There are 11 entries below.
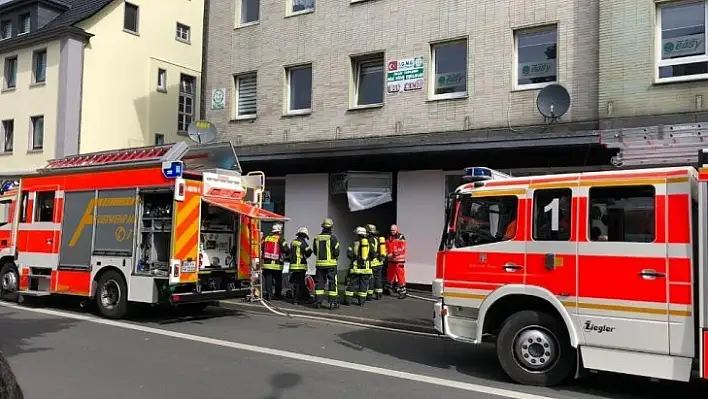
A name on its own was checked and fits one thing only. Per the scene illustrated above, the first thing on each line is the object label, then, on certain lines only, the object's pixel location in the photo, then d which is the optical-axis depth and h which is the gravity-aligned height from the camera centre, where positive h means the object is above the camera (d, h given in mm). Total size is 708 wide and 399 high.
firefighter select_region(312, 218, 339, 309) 12016 -549
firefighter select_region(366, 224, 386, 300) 13336 -588
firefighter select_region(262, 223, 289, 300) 13359 -490
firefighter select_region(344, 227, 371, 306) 12531 -722
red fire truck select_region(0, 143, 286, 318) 10492 +50
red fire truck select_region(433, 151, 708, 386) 5887 -317
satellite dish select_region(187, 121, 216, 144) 17453 +2836
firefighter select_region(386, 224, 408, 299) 13648 -478
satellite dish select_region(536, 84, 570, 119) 12547 +2840
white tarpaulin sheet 15492 +945
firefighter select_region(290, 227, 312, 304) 12728 -625
